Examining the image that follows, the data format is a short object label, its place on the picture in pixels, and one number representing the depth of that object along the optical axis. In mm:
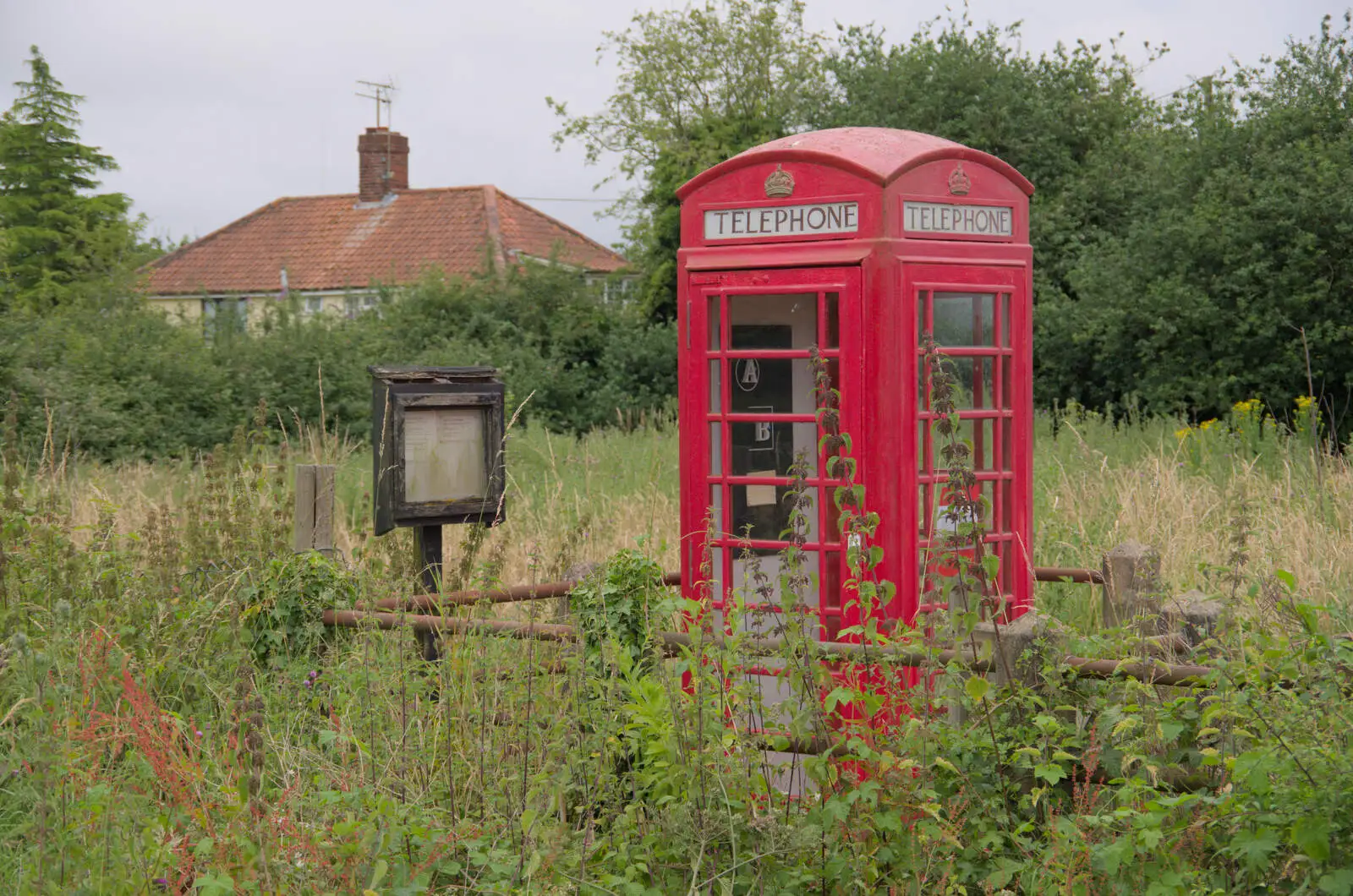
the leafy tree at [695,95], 27219
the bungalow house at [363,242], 30969
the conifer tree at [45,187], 29328
